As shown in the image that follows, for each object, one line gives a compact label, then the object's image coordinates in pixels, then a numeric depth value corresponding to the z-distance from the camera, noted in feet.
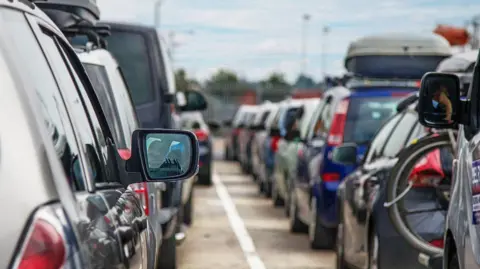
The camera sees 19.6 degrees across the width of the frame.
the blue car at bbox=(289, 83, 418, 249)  44.01
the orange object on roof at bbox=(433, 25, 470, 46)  103.09
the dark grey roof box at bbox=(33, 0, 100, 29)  27.76
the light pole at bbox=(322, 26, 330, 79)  389.97
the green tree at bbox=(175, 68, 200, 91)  432.00
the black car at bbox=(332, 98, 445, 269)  26.91
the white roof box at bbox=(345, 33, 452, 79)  62.80
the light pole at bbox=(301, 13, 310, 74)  384.06
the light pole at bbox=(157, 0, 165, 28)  254.47
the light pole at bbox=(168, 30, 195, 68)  286.17
